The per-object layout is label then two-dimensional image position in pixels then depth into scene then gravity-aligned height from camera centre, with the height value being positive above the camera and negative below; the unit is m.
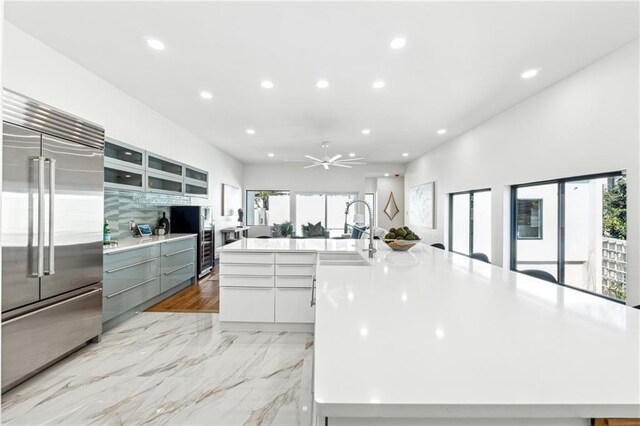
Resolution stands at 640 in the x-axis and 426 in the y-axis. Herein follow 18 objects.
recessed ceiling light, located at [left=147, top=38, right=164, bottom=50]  2.42 +1.48
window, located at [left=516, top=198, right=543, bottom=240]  3.62 -0.04
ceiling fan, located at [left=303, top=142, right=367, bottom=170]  5.54 +1.04
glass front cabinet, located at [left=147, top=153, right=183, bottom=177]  4.01 +0.74
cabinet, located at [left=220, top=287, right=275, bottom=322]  2.90 -0.94
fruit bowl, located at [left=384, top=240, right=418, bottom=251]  2.62 -0.27
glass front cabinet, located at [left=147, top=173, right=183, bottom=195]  4.00 +0.45
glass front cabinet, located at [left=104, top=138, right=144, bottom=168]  3.18 +0.72
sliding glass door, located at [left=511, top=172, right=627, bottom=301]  2.60 -0.16
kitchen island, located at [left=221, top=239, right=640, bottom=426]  0.56 -0.36
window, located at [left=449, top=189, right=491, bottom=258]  4.63 -0.12
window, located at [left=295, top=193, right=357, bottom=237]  8.62 +0.18
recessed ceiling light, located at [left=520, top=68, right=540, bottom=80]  2.85 +1.47
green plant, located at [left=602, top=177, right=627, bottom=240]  2.50 +0.06
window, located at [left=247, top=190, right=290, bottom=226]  8.69 +0.20
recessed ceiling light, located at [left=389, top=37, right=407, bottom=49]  2.37 +1.47
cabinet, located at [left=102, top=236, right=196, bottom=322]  2.84 -0.75
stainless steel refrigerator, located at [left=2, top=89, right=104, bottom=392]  1.82 -0.16
